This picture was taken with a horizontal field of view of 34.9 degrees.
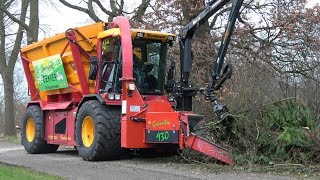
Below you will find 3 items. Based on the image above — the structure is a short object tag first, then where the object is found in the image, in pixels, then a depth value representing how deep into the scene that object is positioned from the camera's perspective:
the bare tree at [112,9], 21.95
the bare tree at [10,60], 27.28
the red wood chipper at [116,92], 10.74
